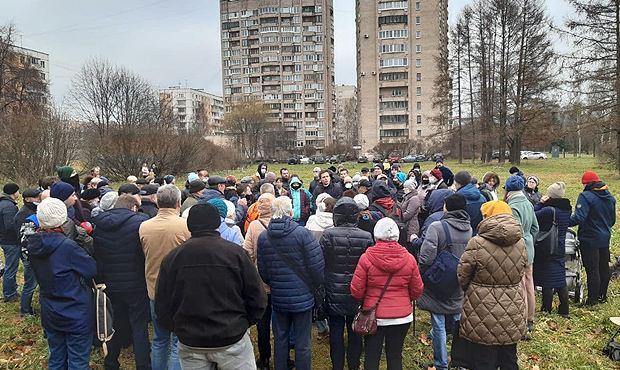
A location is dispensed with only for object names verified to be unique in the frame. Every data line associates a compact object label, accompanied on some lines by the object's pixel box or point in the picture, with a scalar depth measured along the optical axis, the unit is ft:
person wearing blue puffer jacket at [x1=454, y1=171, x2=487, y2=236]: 17.43
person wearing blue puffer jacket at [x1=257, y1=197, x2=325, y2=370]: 12.06
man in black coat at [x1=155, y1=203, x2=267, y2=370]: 8.57
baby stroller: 18.35
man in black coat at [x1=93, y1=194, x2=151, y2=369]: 12.59
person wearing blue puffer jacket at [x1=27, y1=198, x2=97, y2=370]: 11.14
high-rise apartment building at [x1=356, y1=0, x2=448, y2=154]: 220.84
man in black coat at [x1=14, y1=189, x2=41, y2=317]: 17.47
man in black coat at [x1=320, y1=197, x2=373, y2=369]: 12.48
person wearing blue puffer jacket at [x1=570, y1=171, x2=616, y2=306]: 18.01
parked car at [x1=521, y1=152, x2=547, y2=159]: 173.82
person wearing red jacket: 11.23
